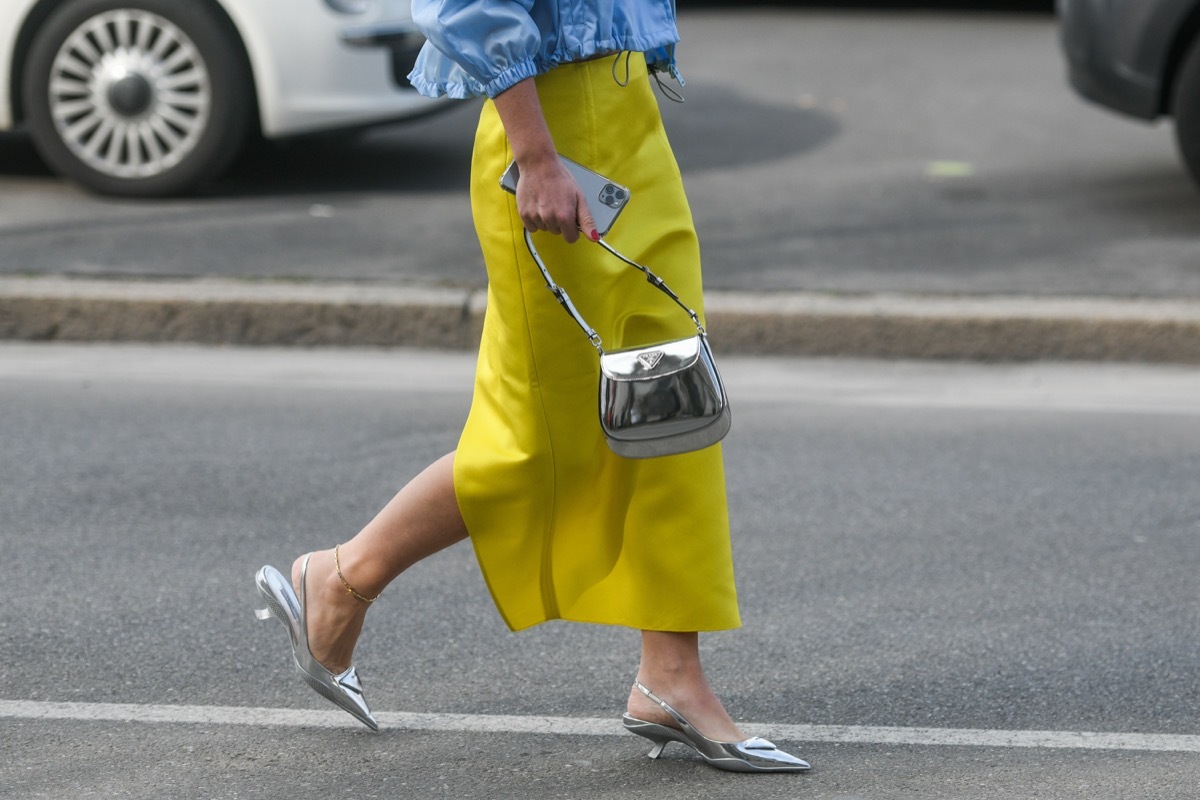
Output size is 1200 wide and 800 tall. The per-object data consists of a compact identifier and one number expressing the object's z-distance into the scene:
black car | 14.29
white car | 14.41
